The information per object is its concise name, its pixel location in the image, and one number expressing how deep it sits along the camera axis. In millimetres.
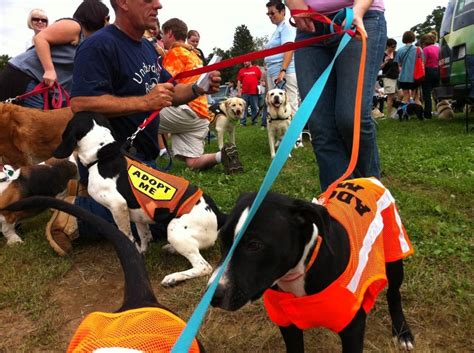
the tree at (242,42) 59425
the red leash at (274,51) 2189
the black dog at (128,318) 1232
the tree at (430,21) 61125
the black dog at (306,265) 1518
